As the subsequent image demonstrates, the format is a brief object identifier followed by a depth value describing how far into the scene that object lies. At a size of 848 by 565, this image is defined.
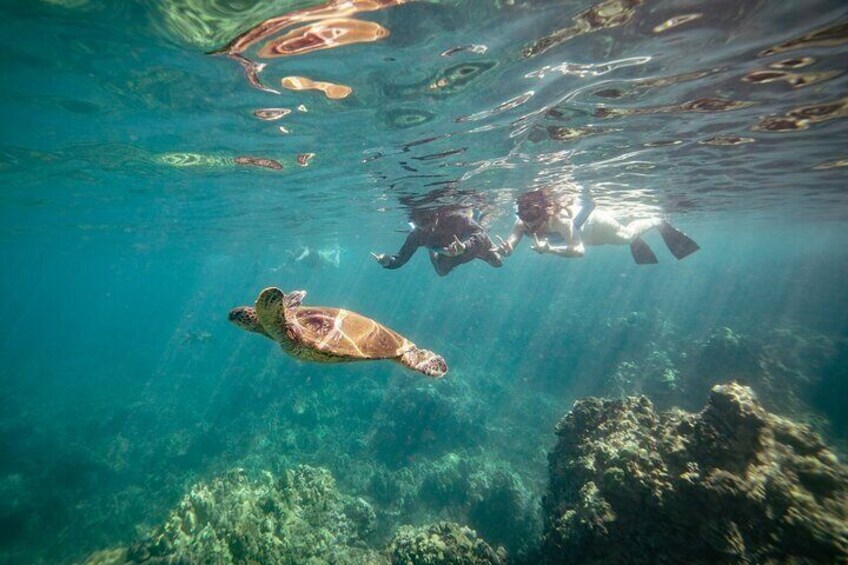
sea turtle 3.30
